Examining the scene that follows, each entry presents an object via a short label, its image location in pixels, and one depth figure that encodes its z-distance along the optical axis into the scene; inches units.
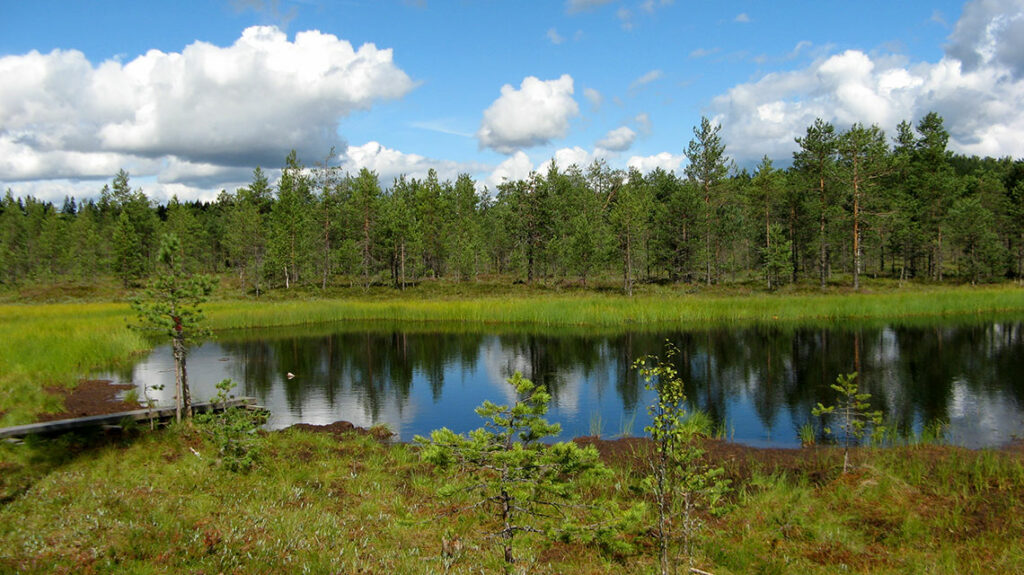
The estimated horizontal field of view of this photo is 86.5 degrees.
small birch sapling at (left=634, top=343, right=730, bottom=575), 249.7
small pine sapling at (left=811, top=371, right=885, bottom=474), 416.2
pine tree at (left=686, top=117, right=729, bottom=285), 2369.6
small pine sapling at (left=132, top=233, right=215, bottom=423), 484.4
